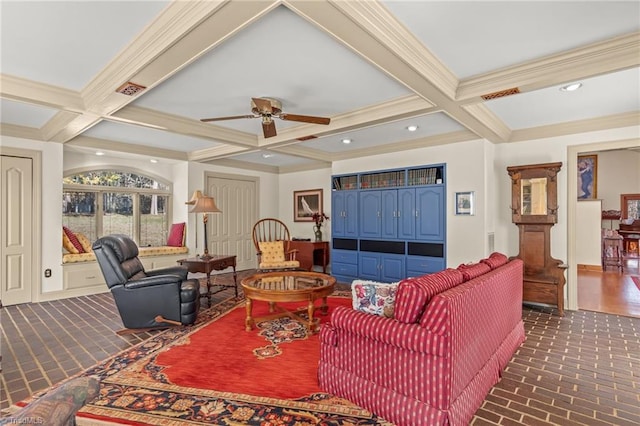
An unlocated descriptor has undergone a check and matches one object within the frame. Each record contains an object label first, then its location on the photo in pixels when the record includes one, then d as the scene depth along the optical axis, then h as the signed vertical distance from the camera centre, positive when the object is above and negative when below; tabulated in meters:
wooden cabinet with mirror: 4.44 -0.13
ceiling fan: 3.34 +1.09
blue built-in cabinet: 5.40 -0.13
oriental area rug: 2.12 -1.27
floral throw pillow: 2.26 -0.57
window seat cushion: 5.27 -0.65
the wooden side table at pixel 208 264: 4.82 -0.71
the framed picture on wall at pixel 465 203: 5.03 +0.20
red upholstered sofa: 1.91 -0.87
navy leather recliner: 3.66 -0.88
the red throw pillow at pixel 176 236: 6.75 -0.40
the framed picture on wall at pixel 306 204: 7.74 +0.29
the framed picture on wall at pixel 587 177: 8.27 +0.97
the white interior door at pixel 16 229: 4.71 -0.18
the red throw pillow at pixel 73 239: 5.45 -0.37
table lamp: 5.20 +0.16
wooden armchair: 5.99 -0.75
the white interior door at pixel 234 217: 7.29 -0.02
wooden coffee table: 3.49 -0.81
